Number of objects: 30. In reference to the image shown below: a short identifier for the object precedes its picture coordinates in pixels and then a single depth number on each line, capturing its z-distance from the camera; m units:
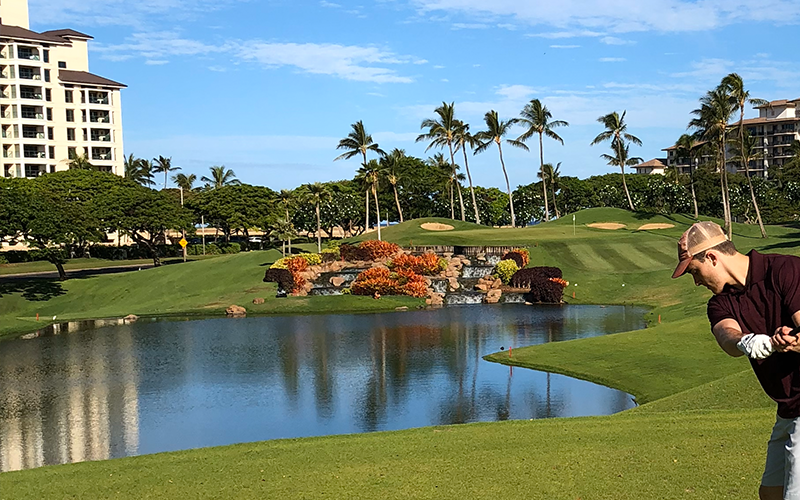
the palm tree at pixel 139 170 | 166.45
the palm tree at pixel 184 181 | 180.38
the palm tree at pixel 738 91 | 78.44
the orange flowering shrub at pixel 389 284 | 63.28
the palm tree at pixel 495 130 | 105.84
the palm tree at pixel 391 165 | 98.75
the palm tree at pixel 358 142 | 100.00
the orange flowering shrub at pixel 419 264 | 67.44
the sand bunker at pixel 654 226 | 91.00
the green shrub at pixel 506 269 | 67.44
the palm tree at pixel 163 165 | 194.90
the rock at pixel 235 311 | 58.59
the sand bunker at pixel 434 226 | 90.43
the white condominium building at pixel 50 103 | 135.62
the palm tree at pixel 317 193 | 85.25
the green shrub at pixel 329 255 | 71.88
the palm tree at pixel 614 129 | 107.69
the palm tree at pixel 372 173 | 85.44
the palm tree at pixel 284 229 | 84.62
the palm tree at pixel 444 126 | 104.06
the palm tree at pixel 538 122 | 106.12
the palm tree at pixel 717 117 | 77.19
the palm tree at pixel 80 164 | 132.25
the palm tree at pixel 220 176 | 173.12
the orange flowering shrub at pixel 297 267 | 65.66
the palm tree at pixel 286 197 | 92.70
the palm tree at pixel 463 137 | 105.31
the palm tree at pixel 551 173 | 126.69
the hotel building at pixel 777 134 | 194.38
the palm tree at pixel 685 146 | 111.39
